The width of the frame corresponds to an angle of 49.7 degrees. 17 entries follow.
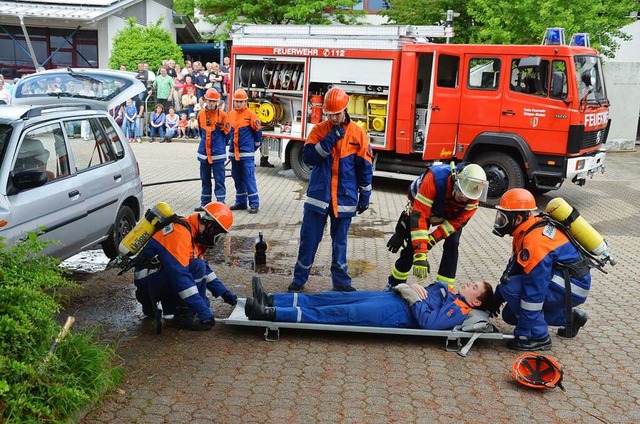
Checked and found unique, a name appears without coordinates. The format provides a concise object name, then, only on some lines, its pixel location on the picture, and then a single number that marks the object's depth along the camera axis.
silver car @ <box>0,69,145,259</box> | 5.80
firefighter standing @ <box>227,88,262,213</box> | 10.85
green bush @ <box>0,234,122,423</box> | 3.64
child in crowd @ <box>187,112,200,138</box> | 20.61
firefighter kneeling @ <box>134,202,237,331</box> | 5.36
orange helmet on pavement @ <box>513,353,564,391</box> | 4.75
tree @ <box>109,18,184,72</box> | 23.61
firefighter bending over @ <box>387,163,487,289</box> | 5.90
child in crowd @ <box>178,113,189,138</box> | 20.67
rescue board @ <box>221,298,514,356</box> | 5.42
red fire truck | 11.43
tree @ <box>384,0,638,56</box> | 18.38
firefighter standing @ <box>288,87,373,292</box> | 6.43
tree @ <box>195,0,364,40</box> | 27.59
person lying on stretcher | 5.47
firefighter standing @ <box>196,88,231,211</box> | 10.41
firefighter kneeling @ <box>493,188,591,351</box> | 5.30
